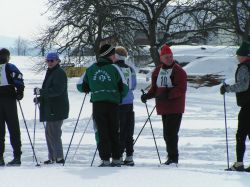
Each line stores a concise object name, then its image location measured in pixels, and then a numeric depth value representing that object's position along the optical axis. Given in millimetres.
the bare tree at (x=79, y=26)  45219
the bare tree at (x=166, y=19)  47000
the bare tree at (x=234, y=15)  41278
